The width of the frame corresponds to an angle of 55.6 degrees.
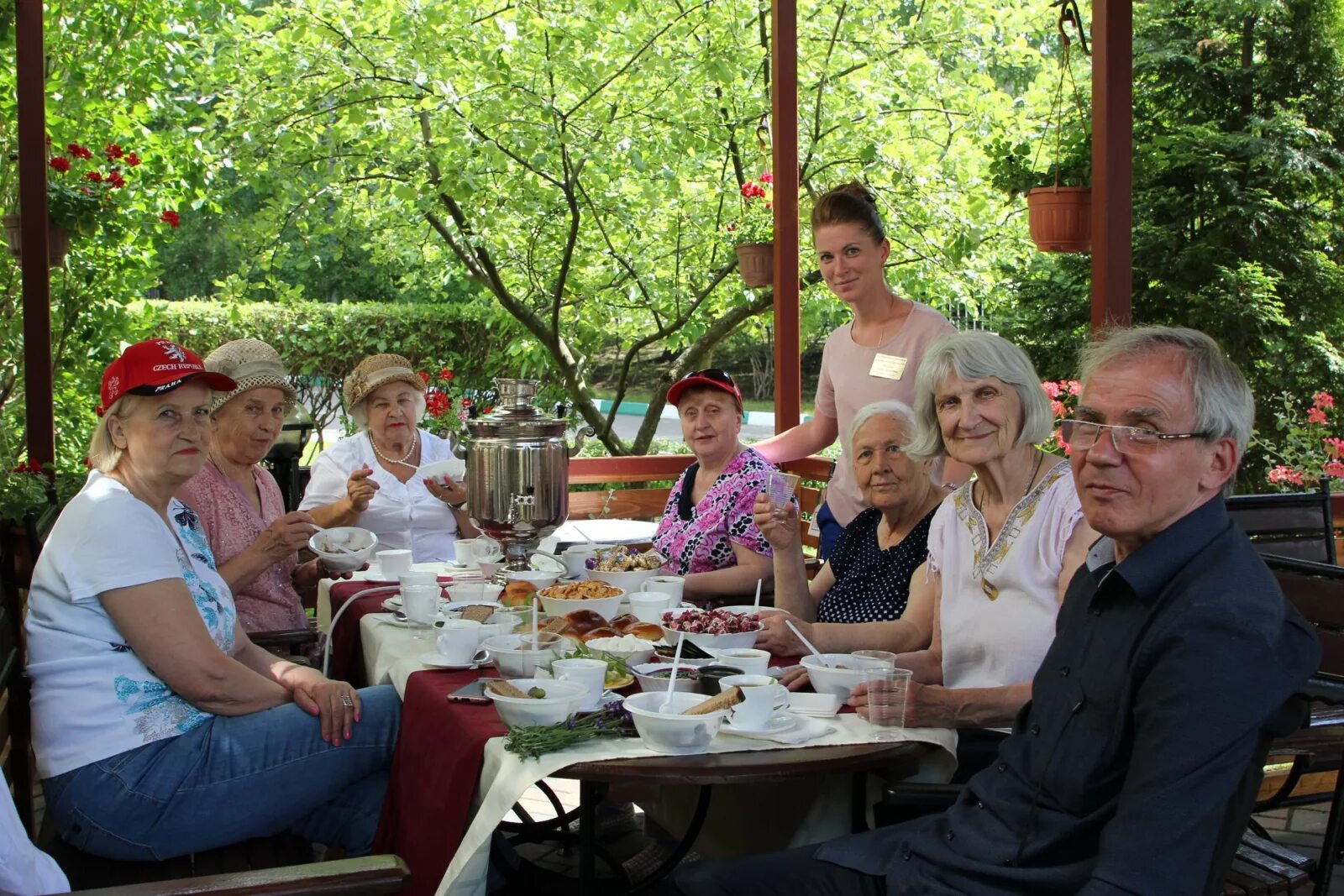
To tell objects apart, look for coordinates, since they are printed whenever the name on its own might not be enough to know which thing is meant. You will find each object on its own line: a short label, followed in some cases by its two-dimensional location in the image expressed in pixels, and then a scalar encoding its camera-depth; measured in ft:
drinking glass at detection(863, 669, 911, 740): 6.70
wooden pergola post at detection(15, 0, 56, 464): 16.57
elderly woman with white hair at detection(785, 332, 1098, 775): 7.63
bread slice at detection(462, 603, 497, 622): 8.76
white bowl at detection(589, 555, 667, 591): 10.09
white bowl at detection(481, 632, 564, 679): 7.54
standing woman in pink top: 12.30
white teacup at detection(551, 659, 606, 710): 7.06
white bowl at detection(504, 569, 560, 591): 10.11
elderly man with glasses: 4.96
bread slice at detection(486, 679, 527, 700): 6.73
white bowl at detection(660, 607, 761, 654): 8.21
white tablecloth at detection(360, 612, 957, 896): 6.21
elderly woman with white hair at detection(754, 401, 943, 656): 9.50
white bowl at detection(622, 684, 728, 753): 6.28
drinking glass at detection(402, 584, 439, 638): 9.37
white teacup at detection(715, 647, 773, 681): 7.54
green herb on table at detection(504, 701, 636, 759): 6.31
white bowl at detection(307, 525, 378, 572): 11.21
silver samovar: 11.00
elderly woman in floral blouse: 11.30
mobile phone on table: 7.34
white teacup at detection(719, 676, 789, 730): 6.63
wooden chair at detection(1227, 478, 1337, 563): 10.95
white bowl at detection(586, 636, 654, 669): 7.94
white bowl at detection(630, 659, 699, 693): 7.14
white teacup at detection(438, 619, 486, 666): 8.04
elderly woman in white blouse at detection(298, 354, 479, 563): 13.52
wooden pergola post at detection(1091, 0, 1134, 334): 13.53
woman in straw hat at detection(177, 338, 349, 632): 11.30
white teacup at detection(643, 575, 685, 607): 9.74
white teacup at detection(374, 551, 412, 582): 11.57
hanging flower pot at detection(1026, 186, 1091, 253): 16.38
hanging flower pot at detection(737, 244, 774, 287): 20.68
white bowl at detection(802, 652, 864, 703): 7.10
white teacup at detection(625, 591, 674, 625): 9.07
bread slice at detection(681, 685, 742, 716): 6.54
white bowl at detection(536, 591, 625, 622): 9.21
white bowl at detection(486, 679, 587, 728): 6.50
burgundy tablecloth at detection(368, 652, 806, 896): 6.73
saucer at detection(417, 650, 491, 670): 8.13
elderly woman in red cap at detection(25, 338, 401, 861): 7.68
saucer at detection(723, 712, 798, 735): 6.61
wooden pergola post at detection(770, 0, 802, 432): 17.56
